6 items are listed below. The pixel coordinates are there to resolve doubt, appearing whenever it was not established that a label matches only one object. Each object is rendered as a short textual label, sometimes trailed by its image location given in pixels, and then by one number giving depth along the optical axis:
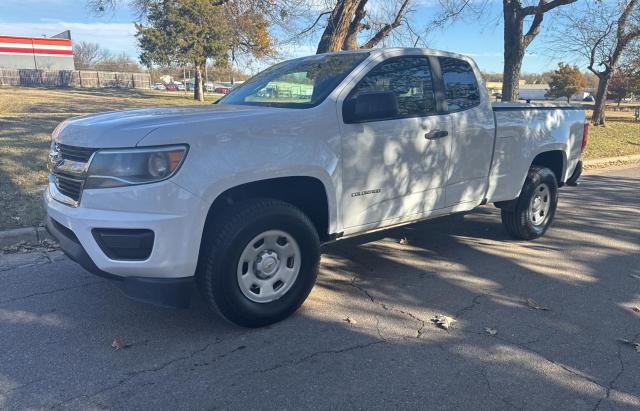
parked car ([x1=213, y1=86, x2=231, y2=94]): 70.93
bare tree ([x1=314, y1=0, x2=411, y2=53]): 11.29
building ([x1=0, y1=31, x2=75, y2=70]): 65.19
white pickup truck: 3.06
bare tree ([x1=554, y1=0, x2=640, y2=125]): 20.28
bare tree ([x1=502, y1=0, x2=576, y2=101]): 13.61
